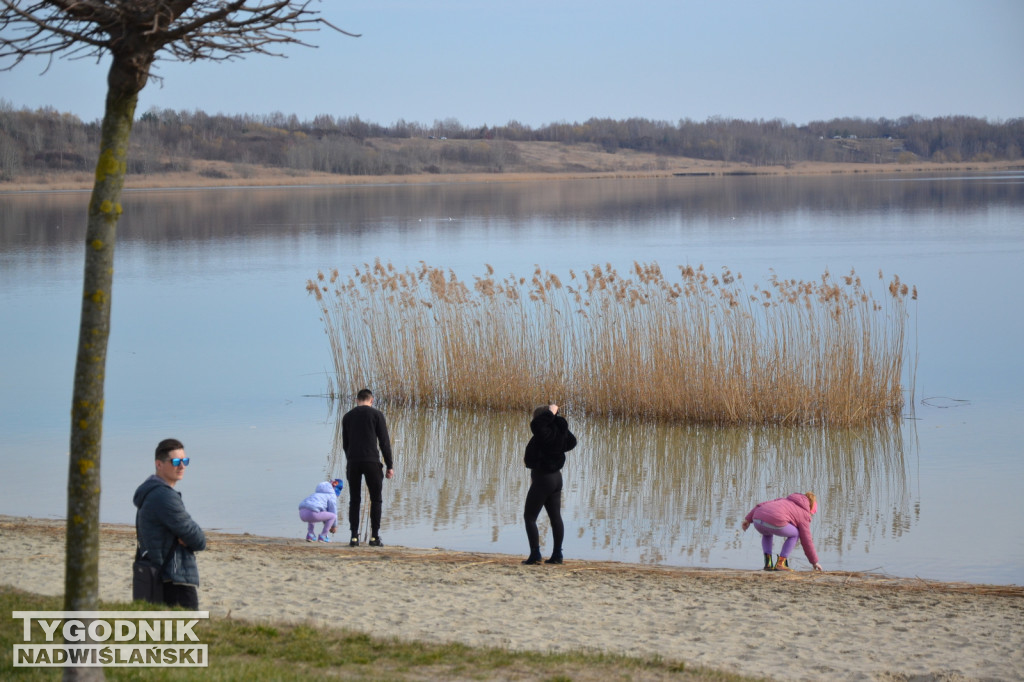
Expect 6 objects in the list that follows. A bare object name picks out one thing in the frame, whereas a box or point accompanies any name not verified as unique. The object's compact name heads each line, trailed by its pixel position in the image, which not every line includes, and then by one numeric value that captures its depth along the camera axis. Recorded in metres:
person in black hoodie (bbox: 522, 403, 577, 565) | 18.16
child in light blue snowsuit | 21.19
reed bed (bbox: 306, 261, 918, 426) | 32.03
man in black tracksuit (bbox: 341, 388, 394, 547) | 19.91
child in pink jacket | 19.20
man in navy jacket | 12.09
